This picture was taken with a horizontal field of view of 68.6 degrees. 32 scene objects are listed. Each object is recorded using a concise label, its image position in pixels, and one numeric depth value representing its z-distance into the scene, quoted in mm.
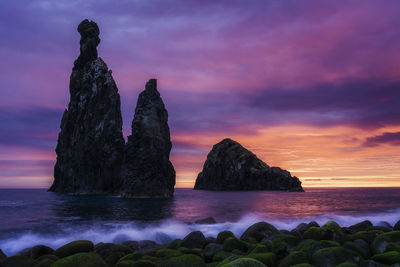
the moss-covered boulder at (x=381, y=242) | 11947
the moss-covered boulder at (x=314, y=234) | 13992
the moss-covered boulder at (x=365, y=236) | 14508
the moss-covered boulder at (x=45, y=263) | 10188
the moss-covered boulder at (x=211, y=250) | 12141
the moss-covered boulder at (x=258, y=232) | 16695
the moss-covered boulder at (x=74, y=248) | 12320
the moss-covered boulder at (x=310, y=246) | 10781
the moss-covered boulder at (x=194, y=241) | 14922
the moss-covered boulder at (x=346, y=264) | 8695
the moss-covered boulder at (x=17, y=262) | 10973
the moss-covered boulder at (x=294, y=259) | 9648
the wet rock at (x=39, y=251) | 13695
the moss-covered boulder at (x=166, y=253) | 11711
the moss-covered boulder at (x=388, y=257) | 10102
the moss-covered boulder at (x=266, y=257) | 9938
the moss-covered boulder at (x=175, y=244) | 15501
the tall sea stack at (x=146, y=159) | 88938
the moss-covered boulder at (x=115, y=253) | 11844
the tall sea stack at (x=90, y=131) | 114375
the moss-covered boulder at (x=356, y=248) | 11125
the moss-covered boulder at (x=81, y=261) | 9195
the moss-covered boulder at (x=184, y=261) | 9781
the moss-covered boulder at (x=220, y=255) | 11456
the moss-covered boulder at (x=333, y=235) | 13977
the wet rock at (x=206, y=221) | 28922
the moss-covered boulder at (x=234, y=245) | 12914
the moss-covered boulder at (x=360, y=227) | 19369
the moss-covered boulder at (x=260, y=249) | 11330
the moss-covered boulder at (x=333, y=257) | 9633
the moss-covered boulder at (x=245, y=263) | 7930
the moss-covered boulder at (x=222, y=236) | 15355
